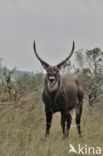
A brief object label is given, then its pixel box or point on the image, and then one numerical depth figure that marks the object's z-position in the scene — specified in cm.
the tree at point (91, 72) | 4783
